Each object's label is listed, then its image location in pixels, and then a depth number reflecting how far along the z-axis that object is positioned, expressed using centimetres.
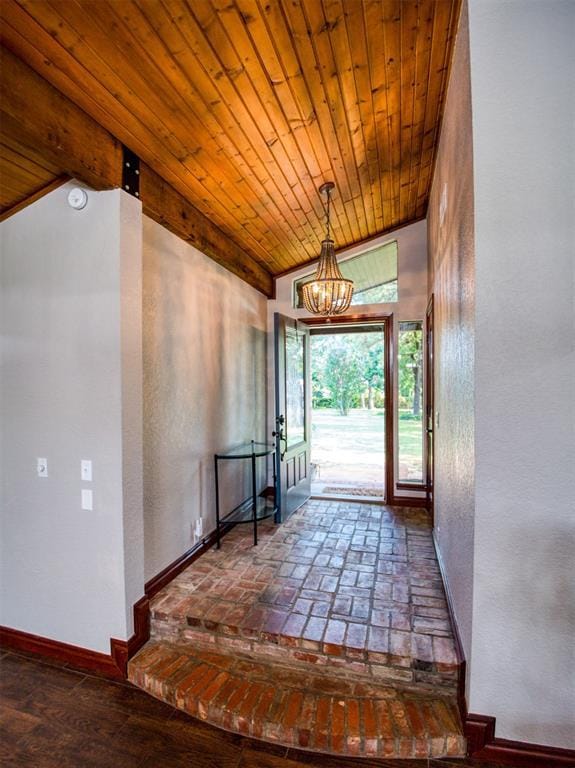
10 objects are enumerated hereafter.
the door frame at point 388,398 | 441
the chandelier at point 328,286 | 341
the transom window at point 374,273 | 451
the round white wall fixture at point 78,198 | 207
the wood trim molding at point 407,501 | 428
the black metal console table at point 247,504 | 327
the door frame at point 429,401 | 340
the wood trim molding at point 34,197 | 211
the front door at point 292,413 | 382
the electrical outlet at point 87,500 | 213
